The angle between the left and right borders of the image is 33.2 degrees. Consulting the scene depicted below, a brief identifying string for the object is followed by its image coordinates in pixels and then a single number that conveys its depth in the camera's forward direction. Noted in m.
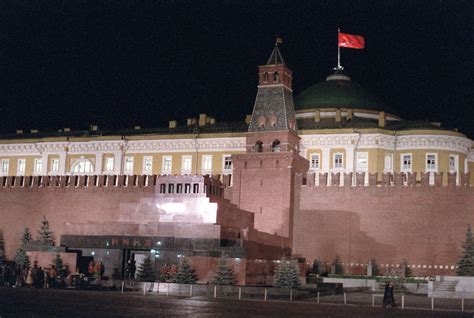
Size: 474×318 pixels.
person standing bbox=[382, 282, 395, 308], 25.63
